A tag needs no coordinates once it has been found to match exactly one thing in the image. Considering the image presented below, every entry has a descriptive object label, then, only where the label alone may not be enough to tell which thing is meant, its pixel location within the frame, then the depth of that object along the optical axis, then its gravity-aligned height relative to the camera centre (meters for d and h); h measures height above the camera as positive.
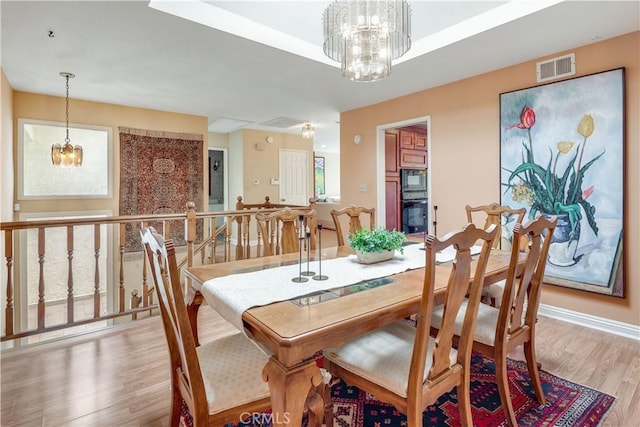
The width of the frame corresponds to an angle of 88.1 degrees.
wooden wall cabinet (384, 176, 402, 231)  4.97 +0.14
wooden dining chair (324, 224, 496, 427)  1.15 -0.59
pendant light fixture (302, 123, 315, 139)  6.02 +1.51
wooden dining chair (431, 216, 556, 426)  1.53 -0.56
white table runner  1.33 -0.33
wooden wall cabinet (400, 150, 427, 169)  5.24 +0.88
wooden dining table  1.06 -0.39
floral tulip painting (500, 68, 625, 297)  2.73 +0.38
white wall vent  2.96 +1.33
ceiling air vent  5.85 +1.67
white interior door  7.37 +0.81
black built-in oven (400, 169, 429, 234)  5.20 +0.18
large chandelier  2.13 +1.19
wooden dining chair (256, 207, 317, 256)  2.47 -0.11
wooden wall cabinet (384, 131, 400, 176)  4.96 +0.89
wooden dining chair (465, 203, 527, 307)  2.31 -0.07
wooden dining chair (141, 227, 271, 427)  1.09 -0.60
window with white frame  4.20 +0.66
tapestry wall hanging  4.87 +0.59
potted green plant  1.88 -0.19
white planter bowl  1.89 -0.26
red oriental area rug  1.66 -1.04
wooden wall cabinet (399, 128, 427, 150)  5.23 +1.20
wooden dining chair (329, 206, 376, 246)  2.79 -0.04
